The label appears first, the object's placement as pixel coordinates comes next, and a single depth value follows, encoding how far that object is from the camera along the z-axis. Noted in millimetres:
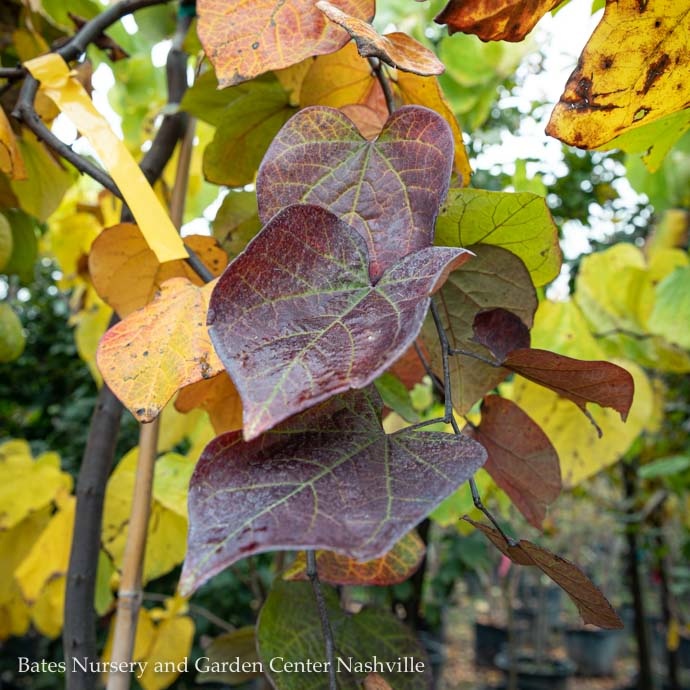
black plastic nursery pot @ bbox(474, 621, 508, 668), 3660
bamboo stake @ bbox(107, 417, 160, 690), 319
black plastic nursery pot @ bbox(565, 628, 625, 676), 3696
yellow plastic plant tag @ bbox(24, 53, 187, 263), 251
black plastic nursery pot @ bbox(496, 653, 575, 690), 2973
